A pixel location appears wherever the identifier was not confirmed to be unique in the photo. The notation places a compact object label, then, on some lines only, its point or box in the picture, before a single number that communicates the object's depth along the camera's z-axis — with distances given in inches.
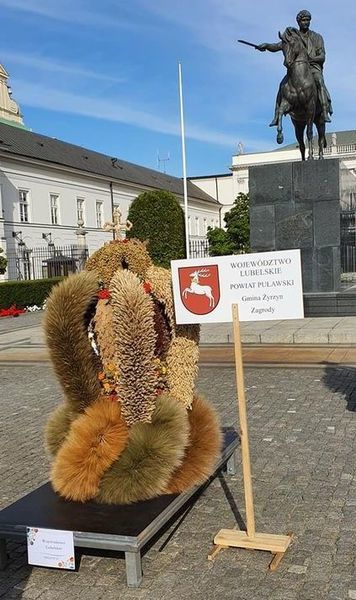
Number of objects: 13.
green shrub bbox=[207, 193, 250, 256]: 1942.7
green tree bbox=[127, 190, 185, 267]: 1338.6
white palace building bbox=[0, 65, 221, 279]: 1651.1
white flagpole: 1364.4
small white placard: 135.3
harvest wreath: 150.6
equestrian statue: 615.5
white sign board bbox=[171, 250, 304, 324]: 150.1
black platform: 132.1
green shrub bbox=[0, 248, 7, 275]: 1183.6
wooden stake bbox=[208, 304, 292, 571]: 147.0
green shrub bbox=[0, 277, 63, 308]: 1032.8
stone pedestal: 602.5
